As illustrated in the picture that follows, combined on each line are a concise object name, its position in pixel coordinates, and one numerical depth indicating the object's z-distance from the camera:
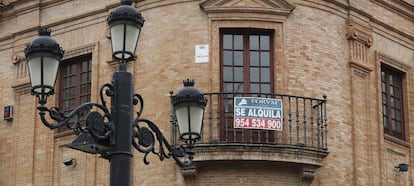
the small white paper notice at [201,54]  23.34
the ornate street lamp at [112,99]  13.44
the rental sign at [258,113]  22.52
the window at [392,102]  25.84
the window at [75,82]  25.14
